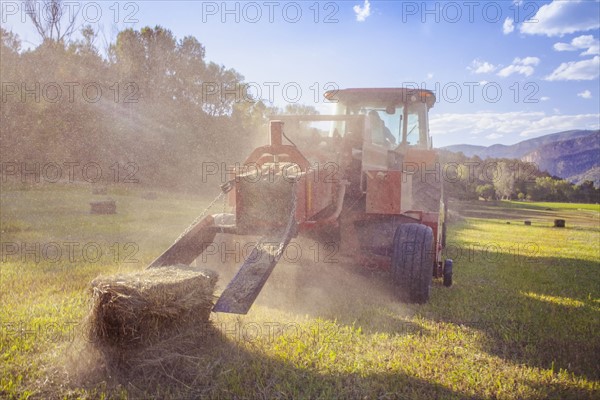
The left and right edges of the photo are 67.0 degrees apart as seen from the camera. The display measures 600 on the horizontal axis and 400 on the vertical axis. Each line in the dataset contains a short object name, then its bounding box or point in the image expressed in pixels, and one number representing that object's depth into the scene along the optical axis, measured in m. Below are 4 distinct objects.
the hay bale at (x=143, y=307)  3.34
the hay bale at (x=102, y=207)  14.57
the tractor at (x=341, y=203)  4.95
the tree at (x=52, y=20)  27.66
